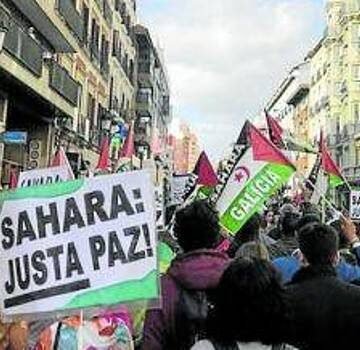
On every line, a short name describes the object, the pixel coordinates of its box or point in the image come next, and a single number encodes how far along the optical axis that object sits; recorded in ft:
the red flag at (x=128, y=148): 41.23
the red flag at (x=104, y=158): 41.60
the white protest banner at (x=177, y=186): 55.67
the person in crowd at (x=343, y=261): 16.90
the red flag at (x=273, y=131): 43.14
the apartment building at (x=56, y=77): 66.74
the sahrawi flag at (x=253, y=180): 24.64
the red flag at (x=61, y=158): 27.86
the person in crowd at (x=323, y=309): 13.01
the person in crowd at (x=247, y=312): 9.82
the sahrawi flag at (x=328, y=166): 42.73
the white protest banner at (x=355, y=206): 48.52
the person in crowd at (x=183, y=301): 12.59
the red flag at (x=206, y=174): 39.09
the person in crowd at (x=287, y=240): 23.30
